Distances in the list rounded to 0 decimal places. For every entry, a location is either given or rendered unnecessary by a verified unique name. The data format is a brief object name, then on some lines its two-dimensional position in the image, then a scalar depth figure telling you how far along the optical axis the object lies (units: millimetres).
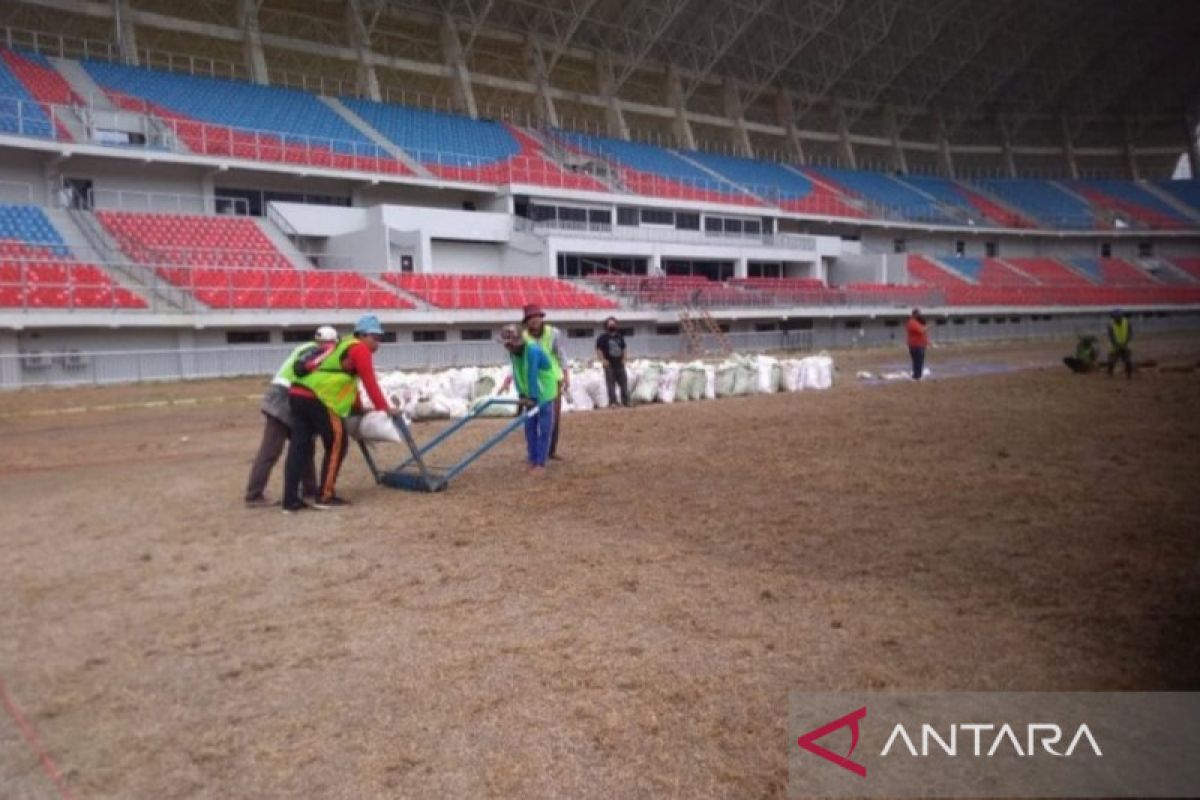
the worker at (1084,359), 19125
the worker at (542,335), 8867
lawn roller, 7914
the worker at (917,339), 19125
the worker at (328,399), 7320
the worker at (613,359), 15033
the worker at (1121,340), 17556
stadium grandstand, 26531
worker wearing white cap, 7801
